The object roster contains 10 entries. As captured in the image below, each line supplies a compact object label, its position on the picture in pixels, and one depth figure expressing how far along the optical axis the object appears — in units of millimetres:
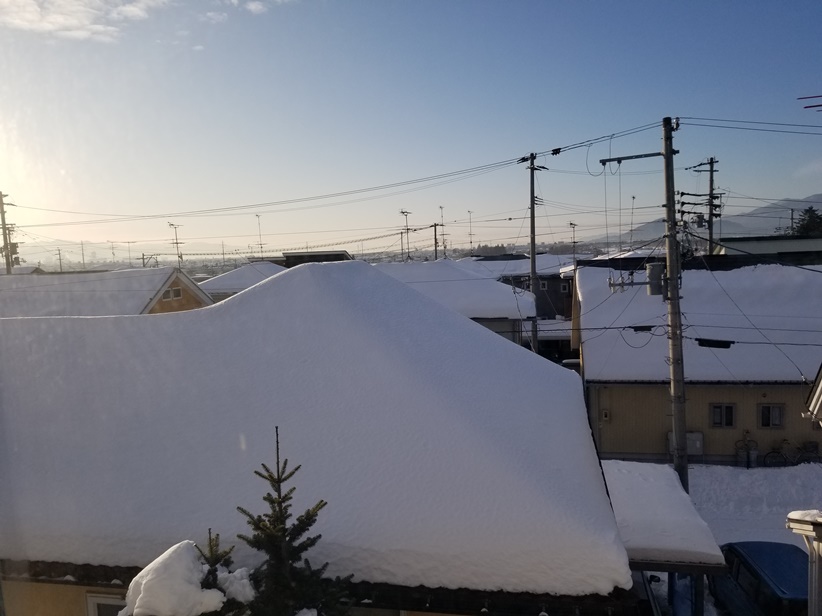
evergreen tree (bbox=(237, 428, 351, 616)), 3930
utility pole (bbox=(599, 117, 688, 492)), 9359
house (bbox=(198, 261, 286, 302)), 31208
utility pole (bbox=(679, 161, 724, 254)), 32484
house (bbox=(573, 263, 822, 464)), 13586
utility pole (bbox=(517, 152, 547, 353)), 18641
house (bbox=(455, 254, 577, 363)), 24172
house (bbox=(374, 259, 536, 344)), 21703
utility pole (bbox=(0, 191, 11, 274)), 30734
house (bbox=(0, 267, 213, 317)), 17172
